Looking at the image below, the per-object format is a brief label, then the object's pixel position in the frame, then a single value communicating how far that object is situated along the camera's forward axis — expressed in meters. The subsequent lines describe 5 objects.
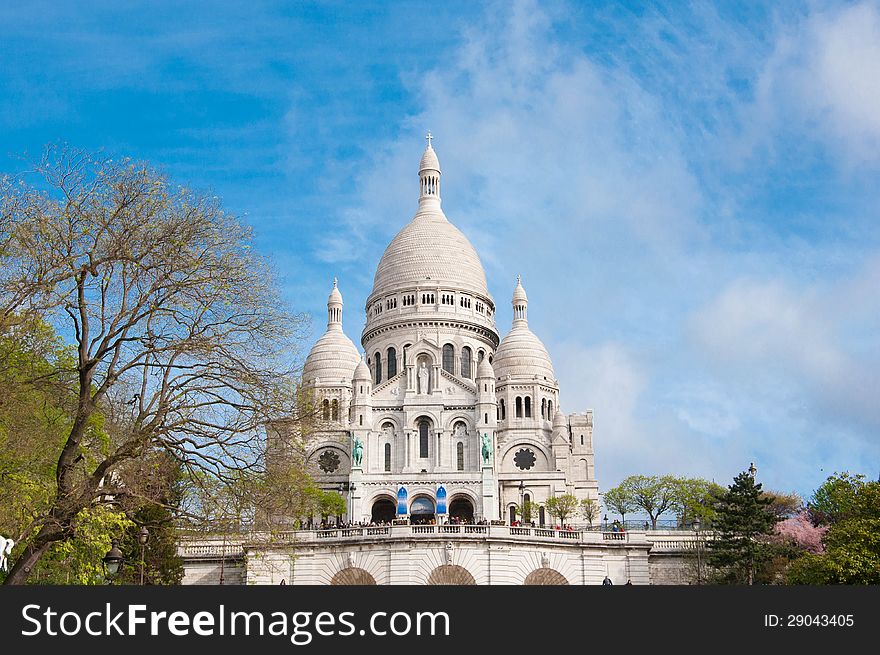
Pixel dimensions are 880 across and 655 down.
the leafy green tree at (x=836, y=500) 49.19
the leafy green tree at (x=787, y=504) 89.43
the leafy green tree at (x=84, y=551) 29.64
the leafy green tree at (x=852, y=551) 40.19
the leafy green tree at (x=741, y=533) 55.28
